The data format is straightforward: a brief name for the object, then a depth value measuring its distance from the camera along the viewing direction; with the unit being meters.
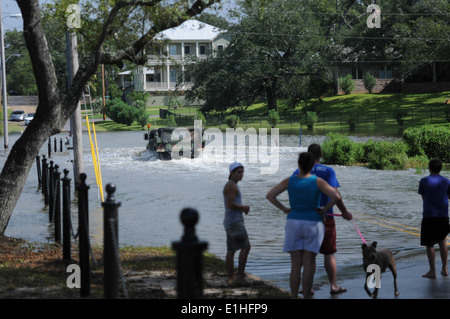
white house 90.94
